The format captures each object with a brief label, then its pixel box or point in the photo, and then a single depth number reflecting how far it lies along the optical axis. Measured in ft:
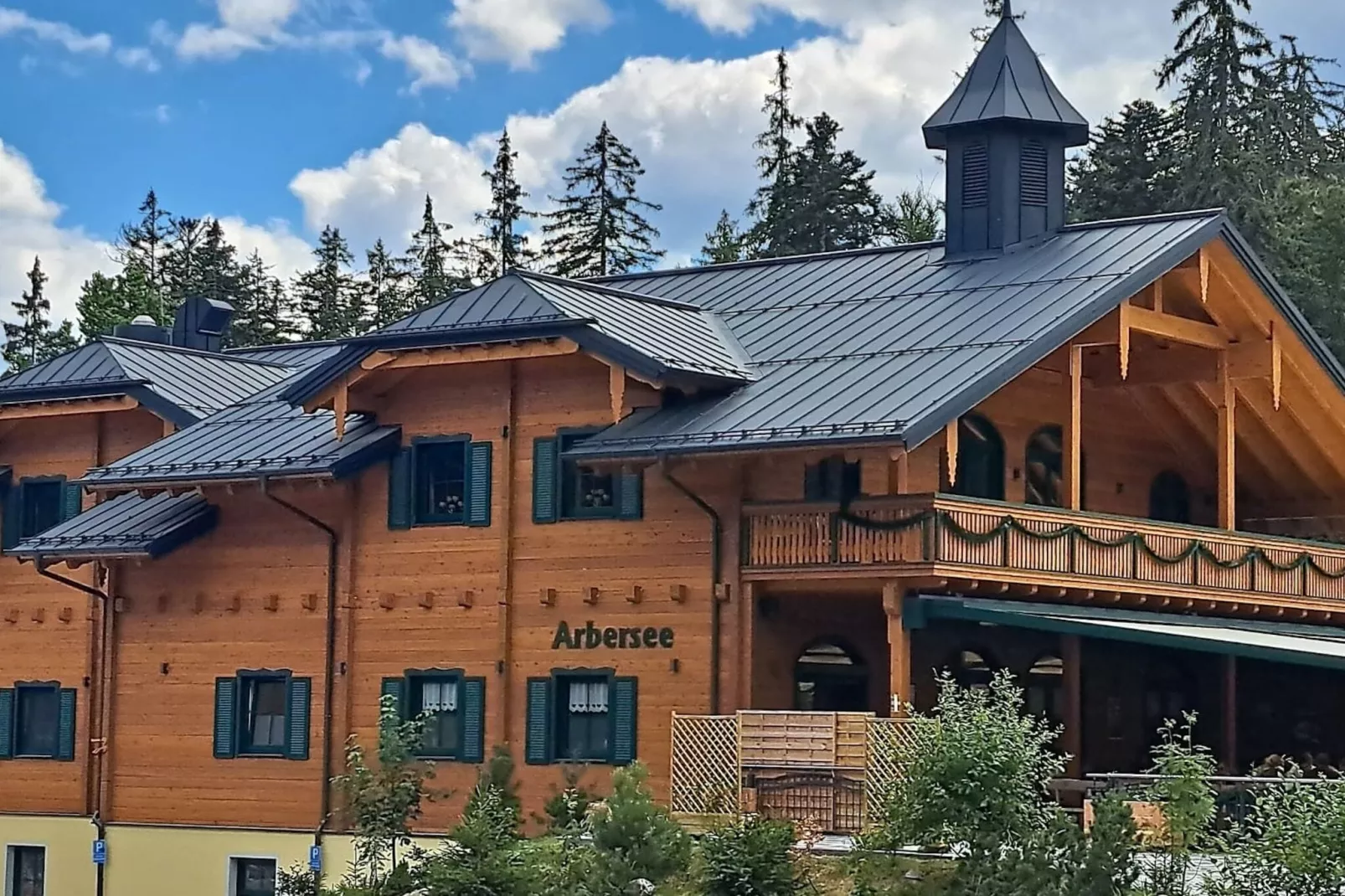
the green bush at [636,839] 83.51
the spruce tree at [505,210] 264.52
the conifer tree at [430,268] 272.10
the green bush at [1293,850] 74.69
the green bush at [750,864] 83.56
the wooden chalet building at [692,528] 107.45
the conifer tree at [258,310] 287.28
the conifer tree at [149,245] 295.28
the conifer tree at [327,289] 289.74
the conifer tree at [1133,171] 214.69
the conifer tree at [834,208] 231.91
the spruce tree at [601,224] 246.27
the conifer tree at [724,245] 251.60
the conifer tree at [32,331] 284.37
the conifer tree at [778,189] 233.76
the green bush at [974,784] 82.79
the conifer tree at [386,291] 277.03
